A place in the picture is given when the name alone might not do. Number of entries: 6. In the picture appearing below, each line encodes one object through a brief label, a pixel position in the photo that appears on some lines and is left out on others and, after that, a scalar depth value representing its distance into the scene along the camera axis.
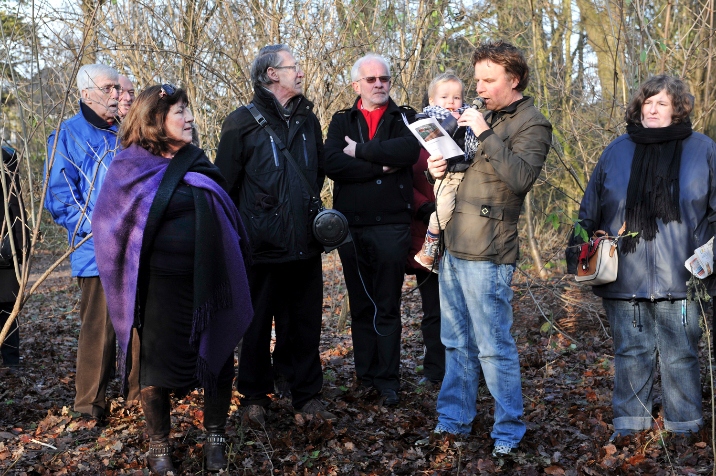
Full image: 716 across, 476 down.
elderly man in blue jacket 4.89
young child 4.22
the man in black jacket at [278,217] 4.76
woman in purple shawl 3.85
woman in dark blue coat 4.28
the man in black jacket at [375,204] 5.32
